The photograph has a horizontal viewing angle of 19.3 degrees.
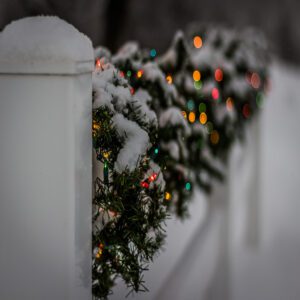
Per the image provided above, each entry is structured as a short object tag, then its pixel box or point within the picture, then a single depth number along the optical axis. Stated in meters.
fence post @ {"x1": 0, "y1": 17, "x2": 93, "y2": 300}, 1.17
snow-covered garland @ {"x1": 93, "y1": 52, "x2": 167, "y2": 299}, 1.27
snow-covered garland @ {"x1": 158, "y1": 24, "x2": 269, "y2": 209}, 1.83
